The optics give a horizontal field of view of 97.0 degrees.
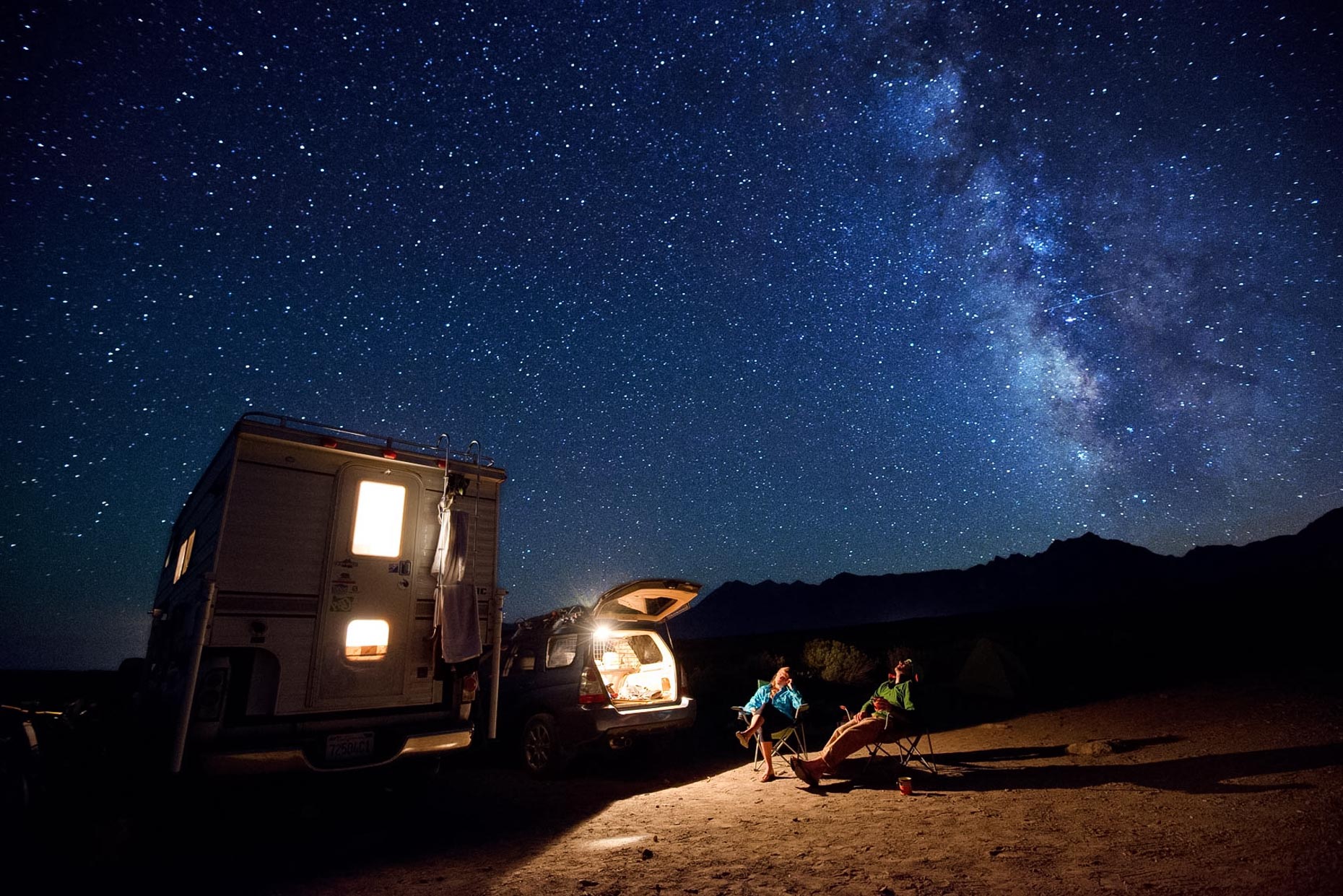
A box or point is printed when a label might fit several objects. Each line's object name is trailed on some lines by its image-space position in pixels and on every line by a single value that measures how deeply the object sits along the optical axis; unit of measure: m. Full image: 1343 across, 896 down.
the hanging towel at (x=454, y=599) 6.09
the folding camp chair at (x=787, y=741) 6.95
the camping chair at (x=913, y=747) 6.39
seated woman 7.07
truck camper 5.06
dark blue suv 6.92
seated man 6.39
